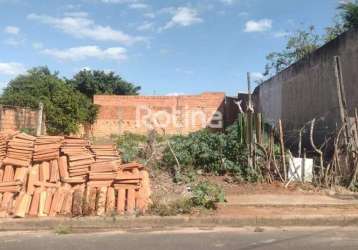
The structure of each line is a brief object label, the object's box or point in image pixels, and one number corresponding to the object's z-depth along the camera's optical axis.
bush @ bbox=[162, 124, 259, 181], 11.77
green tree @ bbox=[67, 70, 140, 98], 40.31
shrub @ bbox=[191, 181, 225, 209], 8.80
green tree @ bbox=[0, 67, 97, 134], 25.81
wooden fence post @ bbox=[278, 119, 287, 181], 11.25
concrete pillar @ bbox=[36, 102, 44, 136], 14.15
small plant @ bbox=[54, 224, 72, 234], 7.75
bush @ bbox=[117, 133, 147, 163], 11.62
